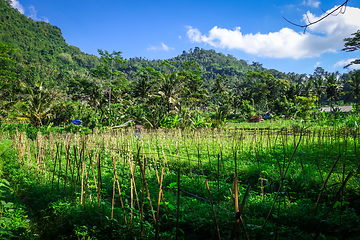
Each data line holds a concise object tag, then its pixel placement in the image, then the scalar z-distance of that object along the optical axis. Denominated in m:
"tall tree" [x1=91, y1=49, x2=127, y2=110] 28.02
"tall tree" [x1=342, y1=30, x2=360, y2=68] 12.80
